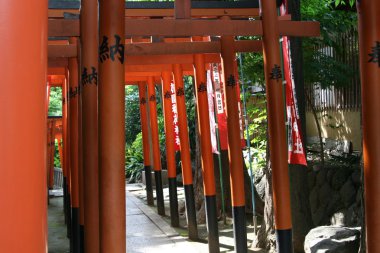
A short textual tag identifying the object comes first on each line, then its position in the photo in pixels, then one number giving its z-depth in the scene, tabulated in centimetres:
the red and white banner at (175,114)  1126
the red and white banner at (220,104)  895
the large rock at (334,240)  591
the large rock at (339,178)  988
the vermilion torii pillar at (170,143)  1180
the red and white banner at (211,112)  948
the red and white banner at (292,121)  608
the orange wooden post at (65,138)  1167
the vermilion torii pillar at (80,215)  575
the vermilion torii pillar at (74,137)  774
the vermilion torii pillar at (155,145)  1385
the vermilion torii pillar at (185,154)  1036
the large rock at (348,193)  938
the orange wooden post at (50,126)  1870
